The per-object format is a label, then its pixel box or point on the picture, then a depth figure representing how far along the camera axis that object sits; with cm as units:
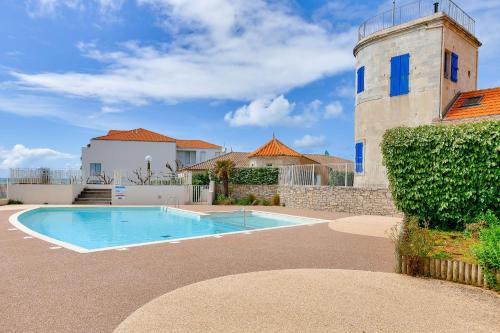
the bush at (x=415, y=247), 655
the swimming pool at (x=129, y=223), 1326
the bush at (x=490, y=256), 570
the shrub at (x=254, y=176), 2559
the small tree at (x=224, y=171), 2545
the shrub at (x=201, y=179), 2681
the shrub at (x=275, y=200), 2378
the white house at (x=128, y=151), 4344
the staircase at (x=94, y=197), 2402
